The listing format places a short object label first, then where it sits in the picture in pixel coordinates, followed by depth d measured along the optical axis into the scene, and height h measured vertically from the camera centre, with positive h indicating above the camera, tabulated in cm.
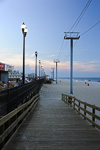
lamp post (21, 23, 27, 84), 881 +361
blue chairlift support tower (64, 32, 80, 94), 2098 +685
